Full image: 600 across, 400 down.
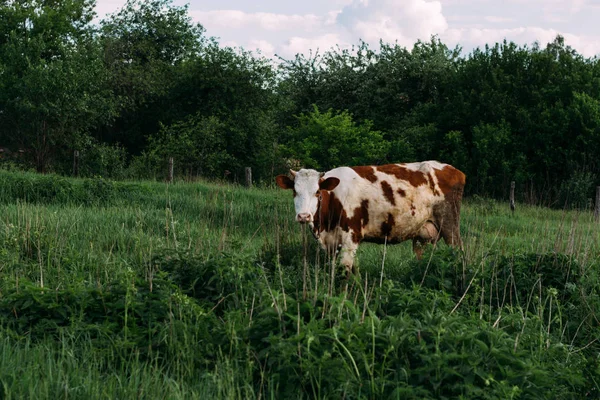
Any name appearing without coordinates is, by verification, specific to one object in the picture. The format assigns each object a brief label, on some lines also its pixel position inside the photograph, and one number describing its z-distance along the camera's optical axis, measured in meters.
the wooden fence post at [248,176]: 24.20
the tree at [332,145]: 25.09
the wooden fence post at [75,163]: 27.69
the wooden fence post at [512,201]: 20.67
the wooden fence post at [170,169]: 23.98
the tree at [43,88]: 29.59
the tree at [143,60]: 34.78
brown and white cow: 9.02
